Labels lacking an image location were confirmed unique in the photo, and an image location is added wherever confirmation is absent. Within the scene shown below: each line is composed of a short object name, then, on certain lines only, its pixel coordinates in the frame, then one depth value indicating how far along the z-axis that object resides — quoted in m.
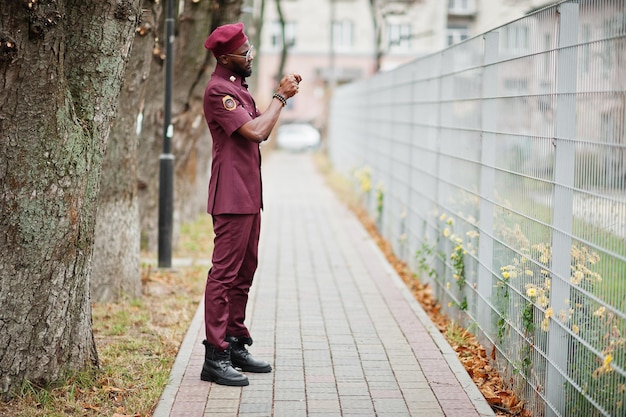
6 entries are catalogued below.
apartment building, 61.06
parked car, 48.94
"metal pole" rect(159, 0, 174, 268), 10.48
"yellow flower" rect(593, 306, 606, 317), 4.54
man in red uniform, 5.77
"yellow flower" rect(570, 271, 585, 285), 4.88
